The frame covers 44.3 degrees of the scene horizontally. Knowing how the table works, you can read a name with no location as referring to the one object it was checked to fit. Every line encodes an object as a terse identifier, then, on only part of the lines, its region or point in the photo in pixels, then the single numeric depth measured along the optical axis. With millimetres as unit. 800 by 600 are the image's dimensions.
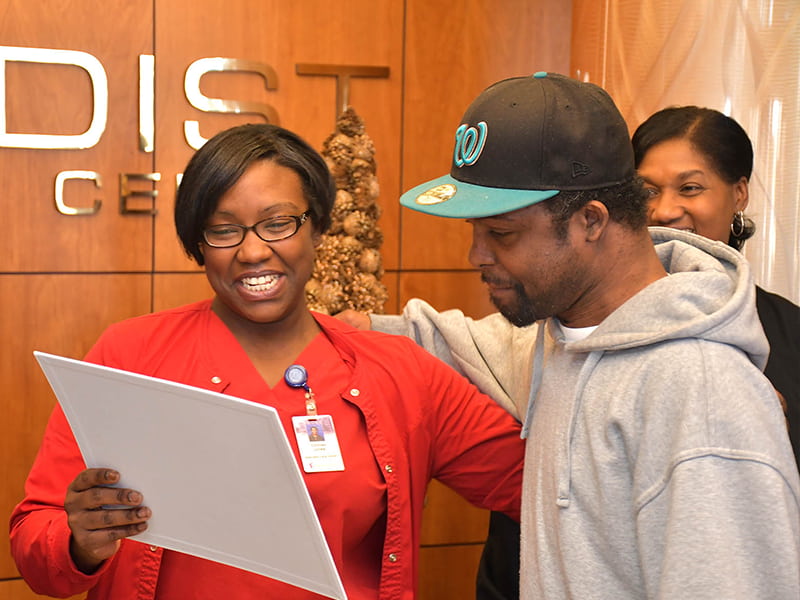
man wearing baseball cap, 1233
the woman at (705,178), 2207
